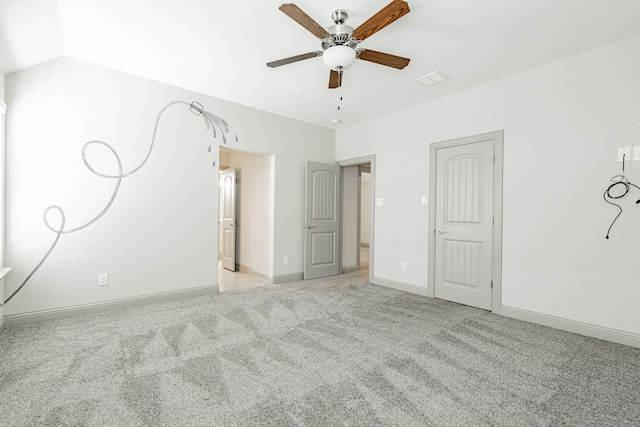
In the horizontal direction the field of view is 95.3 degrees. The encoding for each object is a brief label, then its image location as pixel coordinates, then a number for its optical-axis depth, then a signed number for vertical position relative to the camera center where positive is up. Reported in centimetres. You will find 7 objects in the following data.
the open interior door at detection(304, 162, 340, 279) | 505 -21
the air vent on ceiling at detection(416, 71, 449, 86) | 335 +156
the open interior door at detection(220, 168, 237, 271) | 572 -20
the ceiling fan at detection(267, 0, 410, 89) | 196 +132
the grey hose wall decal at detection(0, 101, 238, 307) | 298 +45
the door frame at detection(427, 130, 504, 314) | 344 -6
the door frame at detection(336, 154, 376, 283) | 487 -11
